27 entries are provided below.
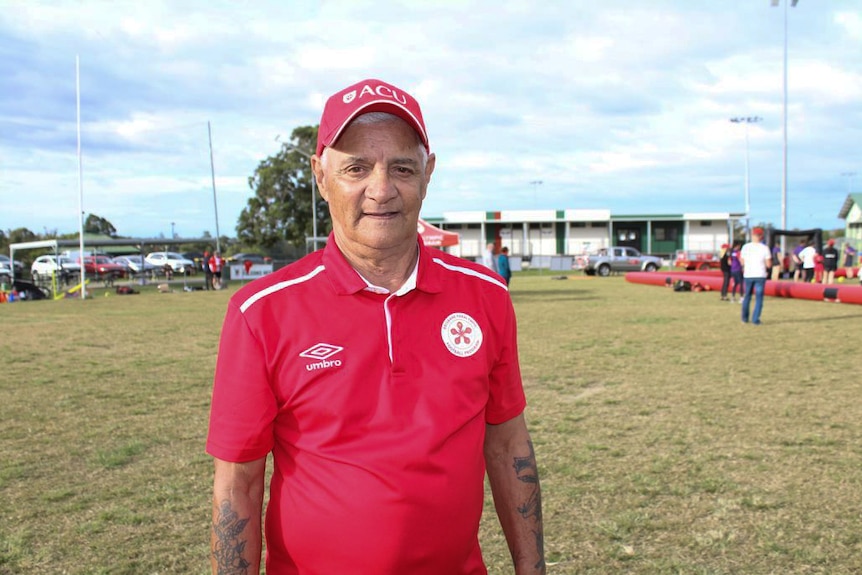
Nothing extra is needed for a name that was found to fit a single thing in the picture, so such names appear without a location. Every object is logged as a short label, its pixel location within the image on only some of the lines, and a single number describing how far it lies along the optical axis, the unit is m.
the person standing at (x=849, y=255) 36.00
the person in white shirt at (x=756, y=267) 13.16
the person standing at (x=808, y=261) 25.73
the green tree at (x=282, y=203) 55.09
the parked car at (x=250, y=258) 41.97
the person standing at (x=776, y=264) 27.42
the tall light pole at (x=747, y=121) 54.49
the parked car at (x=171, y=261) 43.94
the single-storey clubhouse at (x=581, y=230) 70.00
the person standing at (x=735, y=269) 18.91
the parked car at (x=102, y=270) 37.34
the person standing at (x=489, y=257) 20.86
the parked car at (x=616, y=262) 41.41
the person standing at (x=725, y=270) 20.30
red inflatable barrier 18.19
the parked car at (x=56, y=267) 33.43
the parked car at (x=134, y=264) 37.52
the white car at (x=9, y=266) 36.93
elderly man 1.68
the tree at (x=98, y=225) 84.00
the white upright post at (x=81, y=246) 26.51
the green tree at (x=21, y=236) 73.38
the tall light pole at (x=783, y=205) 39.95
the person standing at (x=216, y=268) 30.86
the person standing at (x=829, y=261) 24.52
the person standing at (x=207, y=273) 31.31
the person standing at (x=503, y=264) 20.19
